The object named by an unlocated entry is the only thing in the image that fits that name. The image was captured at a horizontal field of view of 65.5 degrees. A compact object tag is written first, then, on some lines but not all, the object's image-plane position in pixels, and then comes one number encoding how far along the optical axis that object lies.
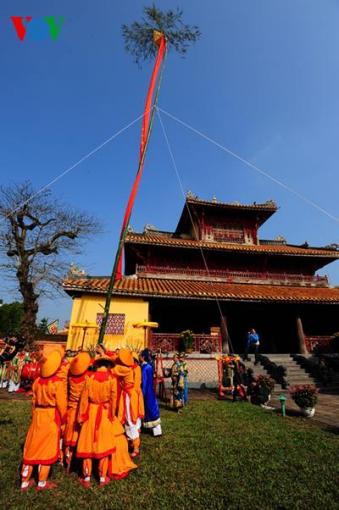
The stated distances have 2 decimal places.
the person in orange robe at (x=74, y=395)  3.90
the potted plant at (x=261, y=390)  8.34
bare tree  16.94
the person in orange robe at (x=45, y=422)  3.43
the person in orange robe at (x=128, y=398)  4.46
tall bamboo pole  7.17
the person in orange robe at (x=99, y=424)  3.54
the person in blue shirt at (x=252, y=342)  12.48
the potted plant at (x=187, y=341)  12.15
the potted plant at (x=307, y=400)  6.96
